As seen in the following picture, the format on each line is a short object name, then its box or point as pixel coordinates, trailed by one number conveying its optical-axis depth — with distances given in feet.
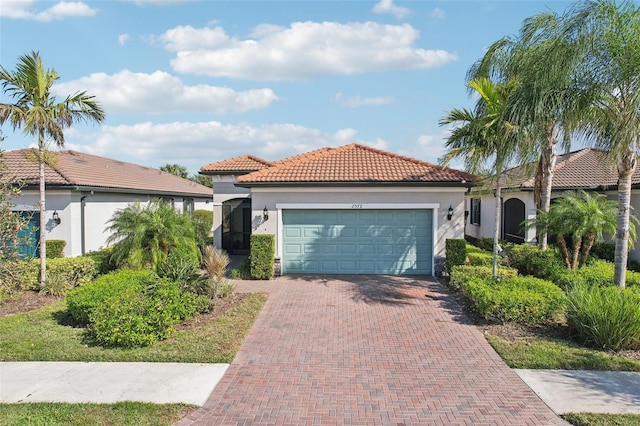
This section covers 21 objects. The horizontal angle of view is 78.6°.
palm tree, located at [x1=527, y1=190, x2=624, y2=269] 37.00
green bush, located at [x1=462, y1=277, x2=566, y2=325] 27.86
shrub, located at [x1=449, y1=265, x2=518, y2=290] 36.47
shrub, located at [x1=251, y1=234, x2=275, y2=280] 44.21
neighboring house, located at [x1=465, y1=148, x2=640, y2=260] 51.44
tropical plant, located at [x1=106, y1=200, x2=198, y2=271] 40.52
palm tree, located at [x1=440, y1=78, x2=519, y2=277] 34.86
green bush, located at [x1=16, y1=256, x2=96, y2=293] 37.11
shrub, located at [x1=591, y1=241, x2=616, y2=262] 49.06
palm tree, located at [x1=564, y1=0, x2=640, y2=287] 27.76
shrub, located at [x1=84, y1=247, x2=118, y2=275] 43.05
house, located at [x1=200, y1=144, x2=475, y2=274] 45.52
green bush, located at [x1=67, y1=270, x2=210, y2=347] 23.94
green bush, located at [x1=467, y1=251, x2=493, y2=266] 43.65
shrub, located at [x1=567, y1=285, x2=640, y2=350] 23.68
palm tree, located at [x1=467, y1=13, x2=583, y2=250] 30.68
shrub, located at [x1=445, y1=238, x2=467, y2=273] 44.19
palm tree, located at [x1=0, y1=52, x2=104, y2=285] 34.71
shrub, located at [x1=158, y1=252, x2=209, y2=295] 33.09
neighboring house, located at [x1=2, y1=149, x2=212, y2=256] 44.80
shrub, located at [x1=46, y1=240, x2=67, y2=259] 43.45
